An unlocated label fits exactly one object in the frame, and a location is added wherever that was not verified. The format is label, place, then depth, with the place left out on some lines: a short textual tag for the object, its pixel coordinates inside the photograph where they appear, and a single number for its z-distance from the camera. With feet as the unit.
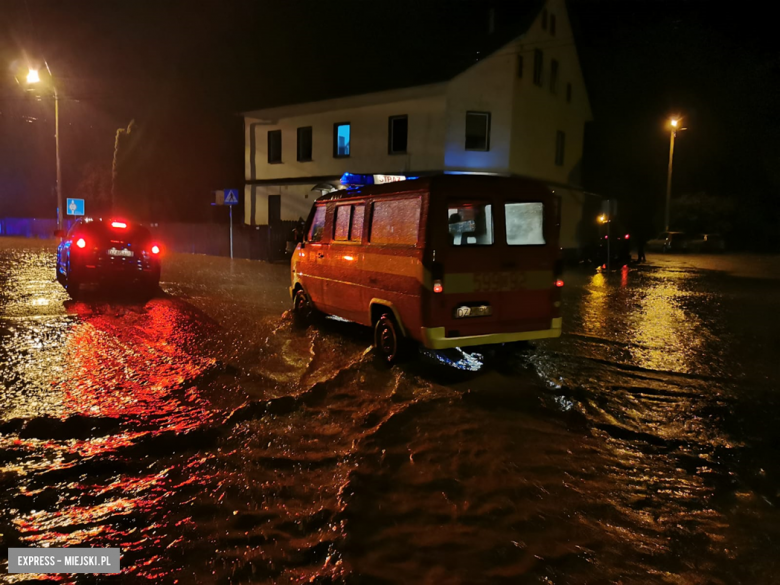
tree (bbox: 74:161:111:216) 152.66
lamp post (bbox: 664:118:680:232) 126.52
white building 75.66
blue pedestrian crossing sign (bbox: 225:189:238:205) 71.61
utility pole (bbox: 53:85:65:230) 92.13
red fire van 21.72
